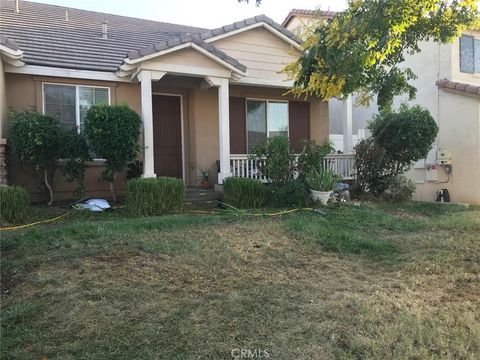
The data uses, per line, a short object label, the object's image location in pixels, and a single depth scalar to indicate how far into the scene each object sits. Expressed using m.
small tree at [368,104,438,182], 10.37
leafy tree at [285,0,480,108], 5.54
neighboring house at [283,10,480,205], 12.42
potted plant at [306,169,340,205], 8.83
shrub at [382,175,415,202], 10.52
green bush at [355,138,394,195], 10.48
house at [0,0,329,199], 8.90
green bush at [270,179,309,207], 8.70
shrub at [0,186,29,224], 6.52
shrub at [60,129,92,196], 8.22
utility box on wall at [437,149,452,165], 13.04
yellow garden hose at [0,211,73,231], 6.16
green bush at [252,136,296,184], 9.01
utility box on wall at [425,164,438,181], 13.44
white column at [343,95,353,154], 11.84
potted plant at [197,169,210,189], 10.43
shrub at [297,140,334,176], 9.30
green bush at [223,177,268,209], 8.70
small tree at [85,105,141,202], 7.84
